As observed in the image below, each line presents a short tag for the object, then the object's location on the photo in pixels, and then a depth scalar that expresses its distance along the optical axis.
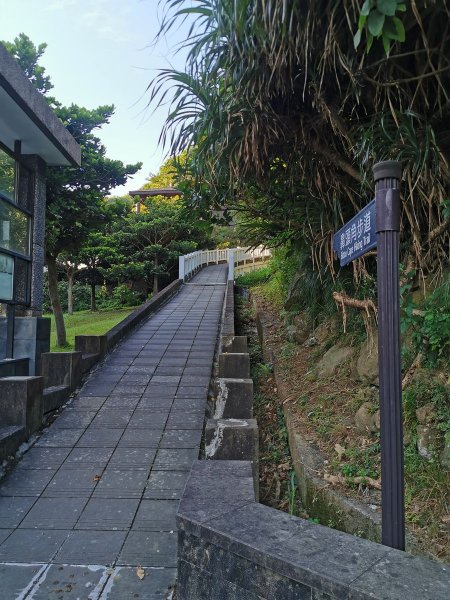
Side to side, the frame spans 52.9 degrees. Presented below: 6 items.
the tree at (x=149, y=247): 20.12
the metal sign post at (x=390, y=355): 1.74
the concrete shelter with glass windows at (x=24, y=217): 5.58
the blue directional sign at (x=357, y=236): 1.92
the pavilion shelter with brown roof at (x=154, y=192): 34.59
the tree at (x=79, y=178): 8.97
